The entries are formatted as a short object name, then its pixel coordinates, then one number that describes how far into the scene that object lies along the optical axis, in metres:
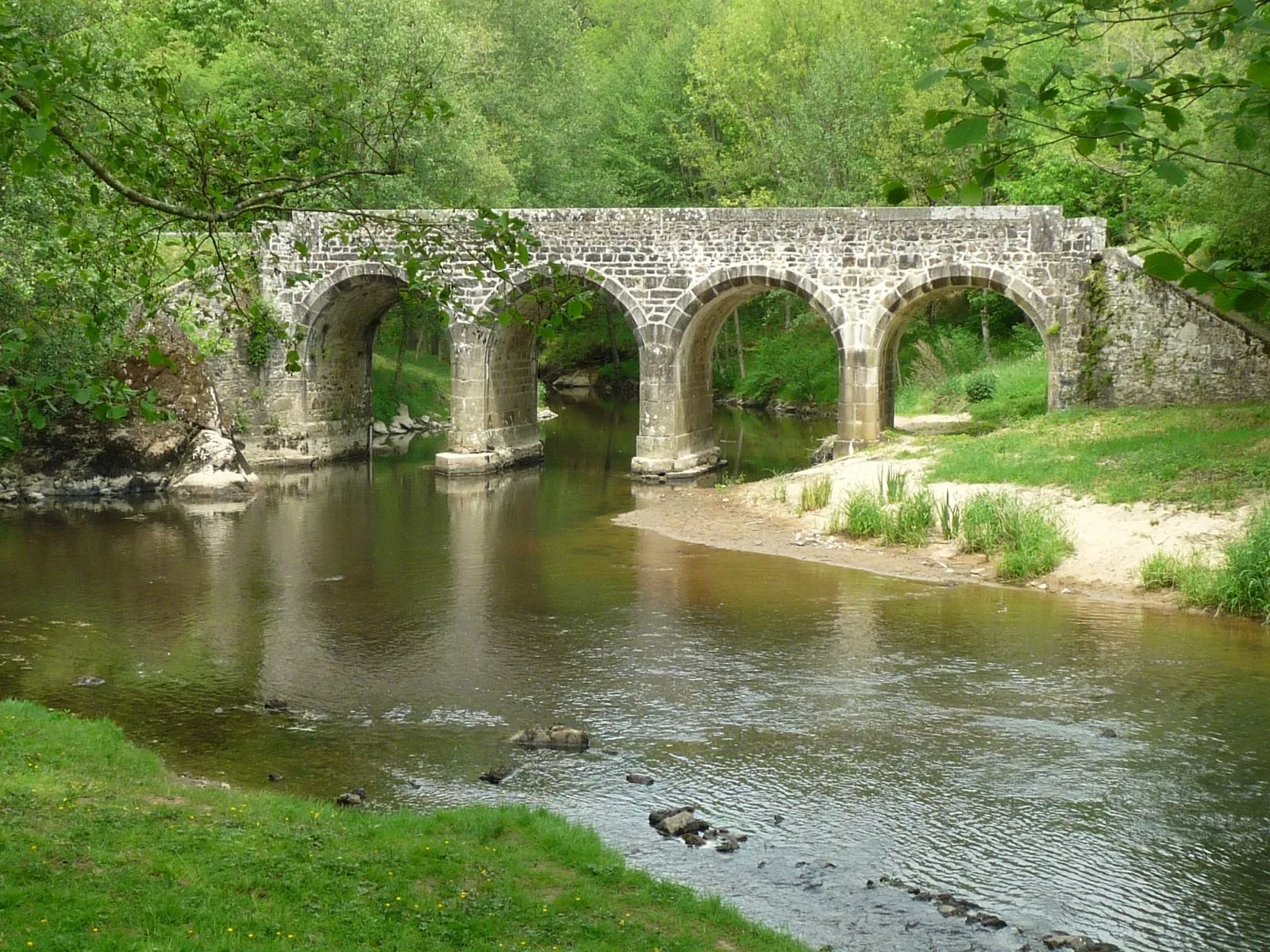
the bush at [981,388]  33.72
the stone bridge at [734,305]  27.61
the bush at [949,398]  34.88
